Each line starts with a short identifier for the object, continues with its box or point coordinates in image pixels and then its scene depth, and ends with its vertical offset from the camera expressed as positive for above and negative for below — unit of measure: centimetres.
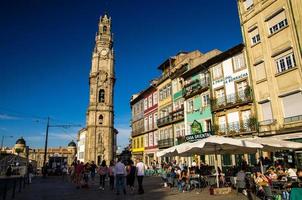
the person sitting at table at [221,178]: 1200 -135
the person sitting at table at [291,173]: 1026 -105
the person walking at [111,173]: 1312 -99
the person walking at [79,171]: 1471 -89
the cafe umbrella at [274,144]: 1019 +36
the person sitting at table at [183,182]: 1192 -151
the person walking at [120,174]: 1061 -86
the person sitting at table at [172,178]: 1399 -148
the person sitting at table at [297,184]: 706 -106
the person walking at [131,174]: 1203 -98
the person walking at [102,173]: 1379 -101
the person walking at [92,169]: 1854 -98
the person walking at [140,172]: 1116 -83
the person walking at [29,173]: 1922 -121
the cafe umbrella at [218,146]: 924 +31
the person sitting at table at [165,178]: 1459 -153
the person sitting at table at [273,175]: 938 -102
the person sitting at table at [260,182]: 836 -115
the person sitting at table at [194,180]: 1284 -151
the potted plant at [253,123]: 1737 +232
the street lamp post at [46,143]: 2918 +230
